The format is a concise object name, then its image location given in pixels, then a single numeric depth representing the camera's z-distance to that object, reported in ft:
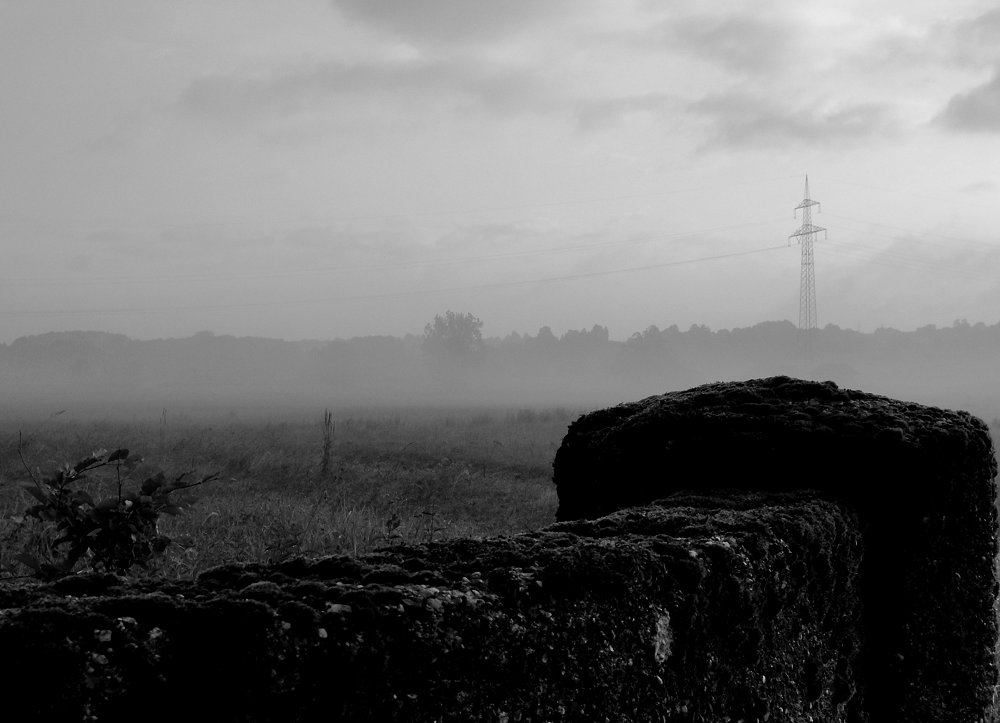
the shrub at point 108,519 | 14.12
